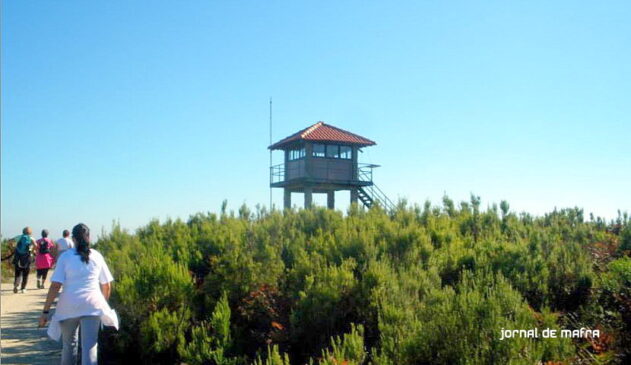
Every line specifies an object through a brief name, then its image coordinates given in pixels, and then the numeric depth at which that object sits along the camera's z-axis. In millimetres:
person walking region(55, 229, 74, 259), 13250
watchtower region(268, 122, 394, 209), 27797
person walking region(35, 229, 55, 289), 14955
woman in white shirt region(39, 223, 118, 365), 6062
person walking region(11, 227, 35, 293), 14461
